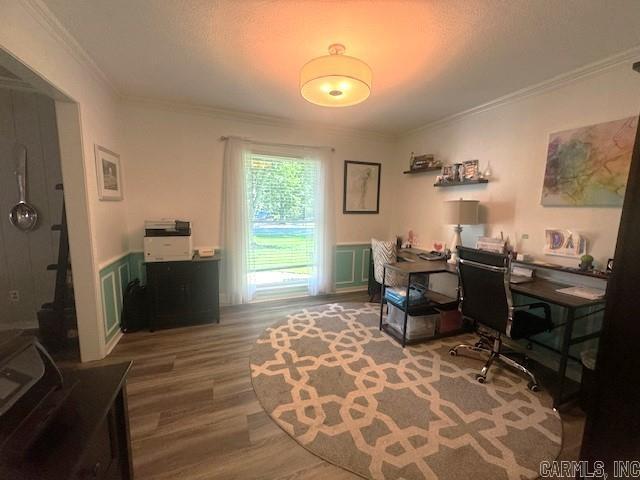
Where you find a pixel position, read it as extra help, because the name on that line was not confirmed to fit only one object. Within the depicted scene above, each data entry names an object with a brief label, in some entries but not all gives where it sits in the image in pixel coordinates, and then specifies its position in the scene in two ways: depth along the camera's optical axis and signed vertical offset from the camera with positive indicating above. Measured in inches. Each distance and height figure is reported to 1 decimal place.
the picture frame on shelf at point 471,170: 119.5 +19.0
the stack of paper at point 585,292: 74.4 -22.4
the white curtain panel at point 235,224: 133.6 -8.8
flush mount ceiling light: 66.8 +33.0
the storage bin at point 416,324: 107.2 -46.0
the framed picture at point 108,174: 93.9 +11.1
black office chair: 78.9 -28.6
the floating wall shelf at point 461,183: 116.0 +13.4
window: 143.0 -6.8
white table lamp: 113.6 -0.4
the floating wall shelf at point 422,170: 140.2 +22.0
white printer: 111.7 -15.0
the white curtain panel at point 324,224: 152.4 -8.9
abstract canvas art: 78.3 +15.8
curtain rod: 132.9 +33.7
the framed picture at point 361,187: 162.7 +13.7
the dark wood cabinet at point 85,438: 25.5 -25.0
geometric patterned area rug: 57.9 -52.8
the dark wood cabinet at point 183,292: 113.3 -37.7
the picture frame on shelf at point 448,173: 129.4 +18.4
